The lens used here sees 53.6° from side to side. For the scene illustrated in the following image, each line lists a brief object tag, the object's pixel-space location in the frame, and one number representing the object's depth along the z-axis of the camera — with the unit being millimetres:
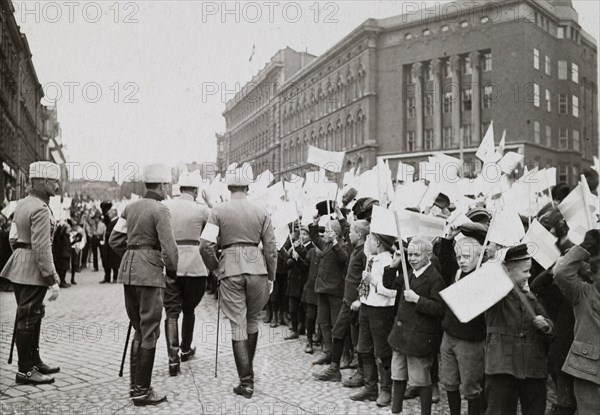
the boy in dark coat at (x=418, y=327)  4820
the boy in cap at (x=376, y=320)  5500
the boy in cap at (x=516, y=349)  4230
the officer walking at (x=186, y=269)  6840
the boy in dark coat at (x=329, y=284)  6727
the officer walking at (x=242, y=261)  5871
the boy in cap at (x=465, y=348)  4652
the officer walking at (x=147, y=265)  5395
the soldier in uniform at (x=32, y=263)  5852
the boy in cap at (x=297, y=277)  8336
